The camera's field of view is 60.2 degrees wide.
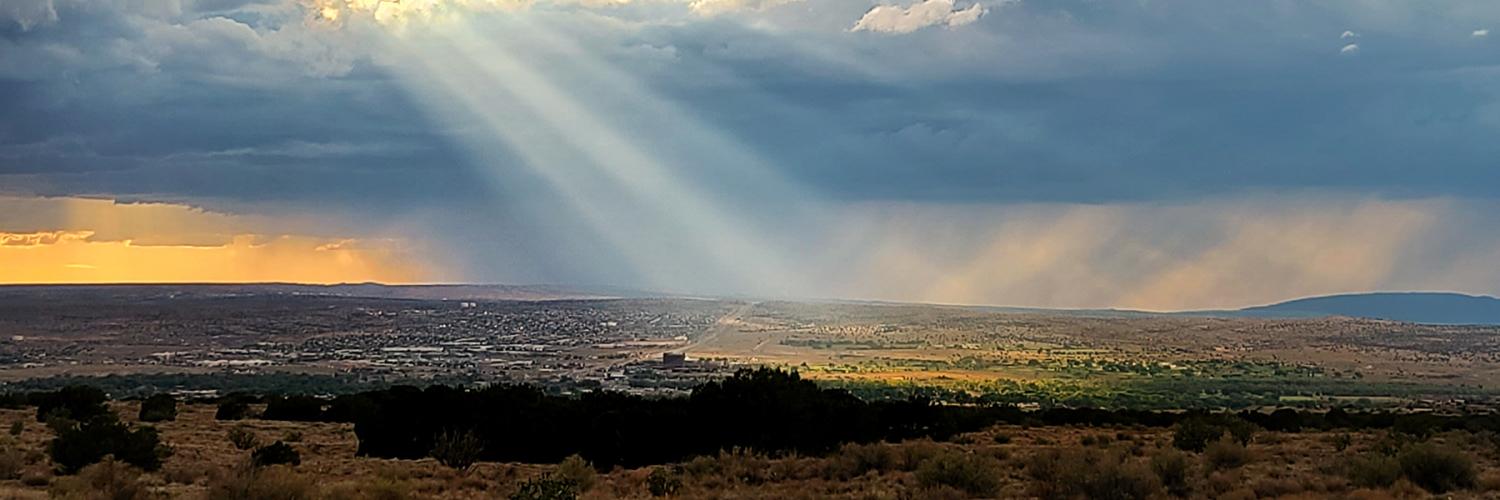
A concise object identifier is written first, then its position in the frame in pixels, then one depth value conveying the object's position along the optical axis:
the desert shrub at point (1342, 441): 32.50
